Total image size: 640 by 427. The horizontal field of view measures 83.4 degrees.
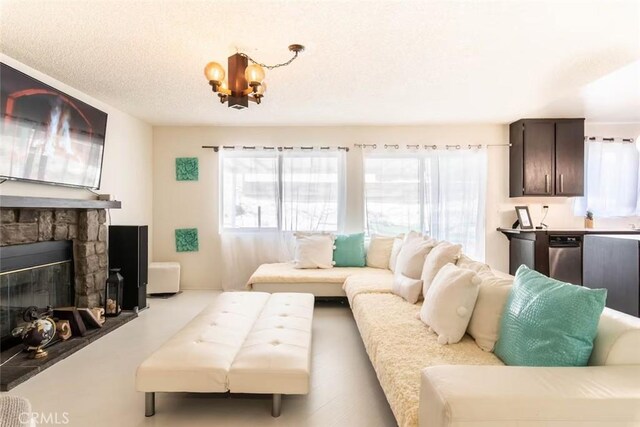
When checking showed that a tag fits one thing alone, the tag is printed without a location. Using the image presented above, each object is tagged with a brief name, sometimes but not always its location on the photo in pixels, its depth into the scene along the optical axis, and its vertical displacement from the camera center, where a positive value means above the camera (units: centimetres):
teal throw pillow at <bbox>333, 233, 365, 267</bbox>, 482 -52
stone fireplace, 300 -20
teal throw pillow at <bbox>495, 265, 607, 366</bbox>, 140 -45
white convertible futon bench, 189 -81
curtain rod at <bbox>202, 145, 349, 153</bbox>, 521 +96
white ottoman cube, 473 -86
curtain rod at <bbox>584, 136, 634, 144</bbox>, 517 +107
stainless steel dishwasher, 467 -58
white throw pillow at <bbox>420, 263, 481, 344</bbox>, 201 -52
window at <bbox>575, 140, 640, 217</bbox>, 514 +46
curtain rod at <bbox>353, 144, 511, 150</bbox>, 522 +99
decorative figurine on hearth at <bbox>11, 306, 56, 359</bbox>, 264 -88
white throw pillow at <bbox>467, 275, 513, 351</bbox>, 188 -53
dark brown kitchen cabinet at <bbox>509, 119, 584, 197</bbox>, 491 +77
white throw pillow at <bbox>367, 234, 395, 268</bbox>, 471 -50
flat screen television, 264 +68
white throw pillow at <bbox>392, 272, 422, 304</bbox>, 290 -62
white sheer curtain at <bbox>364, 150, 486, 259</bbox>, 520 +27
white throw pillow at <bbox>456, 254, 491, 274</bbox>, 240 -36
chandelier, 253 +93
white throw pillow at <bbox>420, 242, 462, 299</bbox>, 271 -35
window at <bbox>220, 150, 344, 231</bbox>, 519 +38
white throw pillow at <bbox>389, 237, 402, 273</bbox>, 428 -48
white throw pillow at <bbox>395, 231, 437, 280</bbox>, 310 -38
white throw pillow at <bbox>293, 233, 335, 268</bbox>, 467 -49
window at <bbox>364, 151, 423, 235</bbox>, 525 +21
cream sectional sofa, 113 -60
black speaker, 403 -49
